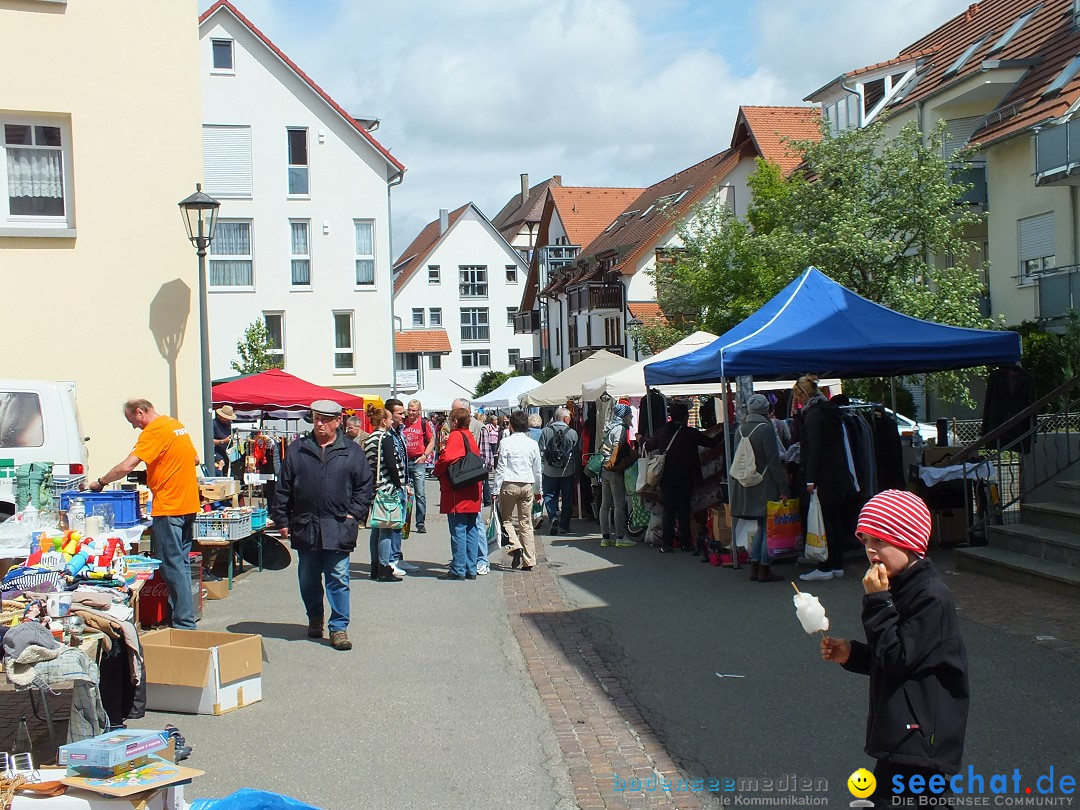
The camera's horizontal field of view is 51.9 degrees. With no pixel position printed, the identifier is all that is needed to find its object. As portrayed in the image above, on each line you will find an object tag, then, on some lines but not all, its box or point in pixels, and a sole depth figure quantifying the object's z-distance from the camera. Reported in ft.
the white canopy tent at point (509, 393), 114.93
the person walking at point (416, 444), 53.52
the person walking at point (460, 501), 39.47
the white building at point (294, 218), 116.37
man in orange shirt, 27.45
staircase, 32.19
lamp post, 43.91
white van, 34.47
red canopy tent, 61.62
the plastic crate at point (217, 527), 37.01
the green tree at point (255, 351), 106.42
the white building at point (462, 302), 238.89
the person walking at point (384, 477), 39.47
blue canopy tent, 37.76
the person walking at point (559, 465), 54.90
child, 11.80
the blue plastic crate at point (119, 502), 28.71
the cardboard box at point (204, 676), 22.31
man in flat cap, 27.81
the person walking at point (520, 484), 42.27
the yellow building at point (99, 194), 45.11
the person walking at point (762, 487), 36.32
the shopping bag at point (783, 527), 37.32
